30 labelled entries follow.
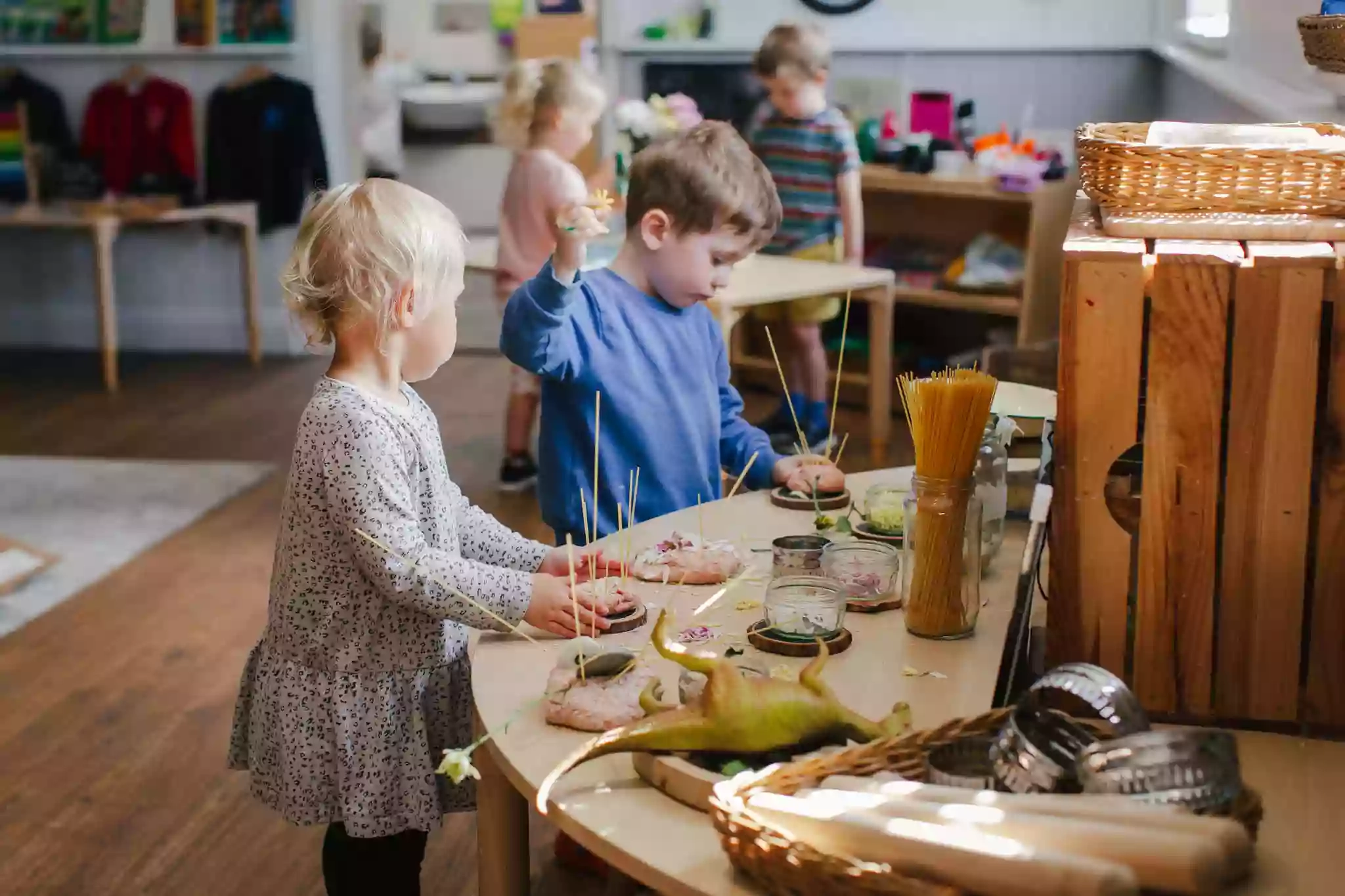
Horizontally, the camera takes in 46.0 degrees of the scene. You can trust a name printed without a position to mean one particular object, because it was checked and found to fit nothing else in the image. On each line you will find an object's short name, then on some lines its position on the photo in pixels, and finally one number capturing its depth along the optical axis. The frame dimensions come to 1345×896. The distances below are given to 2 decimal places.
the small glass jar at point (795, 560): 1.72
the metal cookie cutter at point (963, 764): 1.20
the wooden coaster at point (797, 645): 1.51
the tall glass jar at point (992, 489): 1.77
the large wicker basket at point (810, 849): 1.04
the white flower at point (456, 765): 1.25
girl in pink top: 4.32
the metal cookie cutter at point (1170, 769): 1.15
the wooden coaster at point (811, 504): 2.03
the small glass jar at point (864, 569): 1.66
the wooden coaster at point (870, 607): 1.64
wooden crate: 1.39
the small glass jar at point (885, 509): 1.90
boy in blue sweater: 2.17
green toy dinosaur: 1.26
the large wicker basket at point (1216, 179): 1.49
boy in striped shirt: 4.88
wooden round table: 1.18
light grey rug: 3.94
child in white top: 8.61
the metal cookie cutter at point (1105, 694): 1.25
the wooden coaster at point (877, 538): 1.87
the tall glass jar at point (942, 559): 1.51
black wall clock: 6.37
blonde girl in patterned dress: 1.65
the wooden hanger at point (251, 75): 6.39
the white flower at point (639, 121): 4.81
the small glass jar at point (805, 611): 1.54
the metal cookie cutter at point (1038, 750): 1.19
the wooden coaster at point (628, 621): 1.59
